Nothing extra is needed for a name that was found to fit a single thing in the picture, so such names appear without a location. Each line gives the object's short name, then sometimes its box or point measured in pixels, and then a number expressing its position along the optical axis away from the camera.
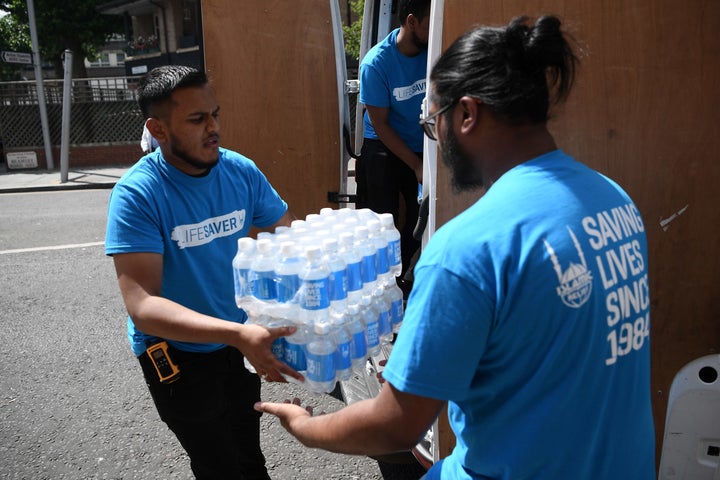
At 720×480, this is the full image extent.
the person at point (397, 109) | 3.79
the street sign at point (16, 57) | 13.96
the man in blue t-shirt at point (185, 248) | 2.11
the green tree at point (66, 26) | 23.64
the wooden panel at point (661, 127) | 2.05
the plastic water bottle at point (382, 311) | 2.40
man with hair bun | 1.17
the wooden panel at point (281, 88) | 3.73
